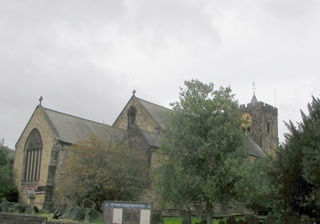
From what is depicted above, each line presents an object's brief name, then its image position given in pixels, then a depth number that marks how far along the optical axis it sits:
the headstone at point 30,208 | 25.75
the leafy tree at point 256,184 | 23.48
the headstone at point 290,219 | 19.09
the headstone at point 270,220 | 22.27
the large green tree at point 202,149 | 24.52
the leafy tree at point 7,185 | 37.84
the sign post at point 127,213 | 15.66
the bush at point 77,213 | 25.06
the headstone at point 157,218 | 23.55
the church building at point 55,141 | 35.12
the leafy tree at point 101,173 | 29.61
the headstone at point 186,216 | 23.98
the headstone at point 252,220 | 22.05
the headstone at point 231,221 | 22.92
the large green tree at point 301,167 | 18.23
